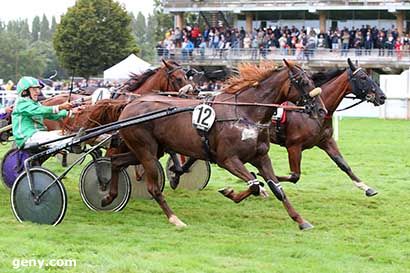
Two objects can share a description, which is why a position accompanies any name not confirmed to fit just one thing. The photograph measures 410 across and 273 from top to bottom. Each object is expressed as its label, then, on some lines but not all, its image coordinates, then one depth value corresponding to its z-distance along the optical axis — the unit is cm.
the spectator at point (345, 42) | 3488
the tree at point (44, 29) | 15125
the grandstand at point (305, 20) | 3462
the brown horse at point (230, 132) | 734
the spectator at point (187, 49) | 3566
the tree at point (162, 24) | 6201
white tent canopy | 2834
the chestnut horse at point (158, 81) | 959
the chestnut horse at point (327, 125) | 909
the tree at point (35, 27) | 15684
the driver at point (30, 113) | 754
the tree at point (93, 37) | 4606
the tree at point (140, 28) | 11712
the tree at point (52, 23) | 15438
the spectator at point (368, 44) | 3431
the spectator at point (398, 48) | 3387
